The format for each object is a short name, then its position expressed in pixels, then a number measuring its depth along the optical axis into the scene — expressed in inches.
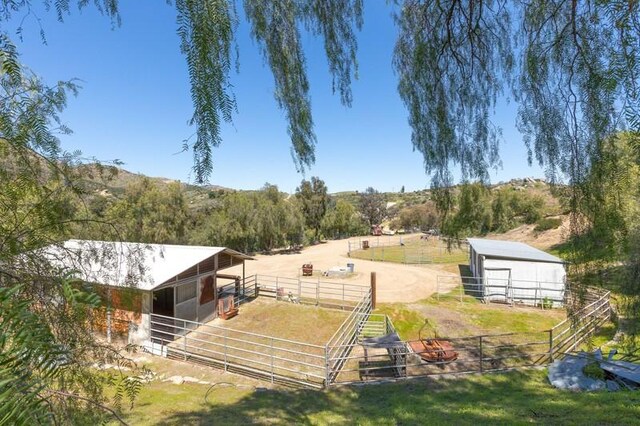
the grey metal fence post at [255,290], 675.4
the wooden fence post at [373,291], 572.7
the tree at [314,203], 1748.3
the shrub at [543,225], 1225.3
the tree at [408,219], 1944.8
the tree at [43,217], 93.3
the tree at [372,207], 2213.3
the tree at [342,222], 1871.3
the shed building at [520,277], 617.0
